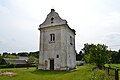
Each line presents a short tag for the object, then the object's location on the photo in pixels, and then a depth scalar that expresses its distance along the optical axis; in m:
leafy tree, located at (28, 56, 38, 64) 26.72
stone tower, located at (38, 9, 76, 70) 14.74
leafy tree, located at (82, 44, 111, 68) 12.03
